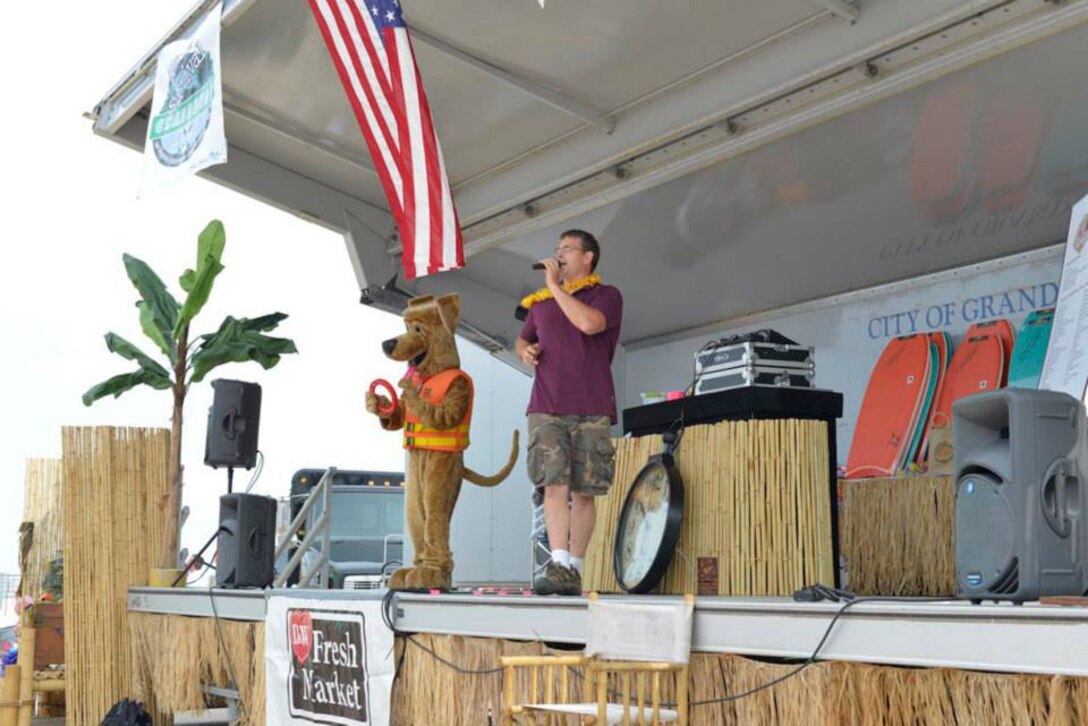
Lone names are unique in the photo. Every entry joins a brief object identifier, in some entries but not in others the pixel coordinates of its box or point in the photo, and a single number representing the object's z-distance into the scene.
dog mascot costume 4.94
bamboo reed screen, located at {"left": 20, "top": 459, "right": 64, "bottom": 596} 7.98
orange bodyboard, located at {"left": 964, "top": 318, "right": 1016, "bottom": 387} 6.45
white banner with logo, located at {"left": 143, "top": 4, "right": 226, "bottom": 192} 6.46
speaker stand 6.78
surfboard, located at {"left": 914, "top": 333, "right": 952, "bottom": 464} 6.66
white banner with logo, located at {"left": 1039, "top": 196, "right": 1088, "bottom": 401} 5.52
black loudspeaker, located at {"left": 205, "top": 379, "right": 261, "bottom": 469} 7.18
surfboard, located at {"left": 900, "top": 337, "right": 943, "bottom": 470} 6.67
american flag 5.66
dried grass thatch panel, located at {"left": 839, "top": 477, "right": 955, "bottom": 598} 5.51
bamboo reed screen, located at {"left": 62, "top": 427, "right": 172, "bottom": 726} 6.73
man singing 4.41
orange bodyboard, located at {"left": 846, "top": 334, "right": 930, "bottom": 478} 6.75
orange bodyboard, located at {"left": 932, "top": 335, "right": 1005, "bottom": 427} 6.43
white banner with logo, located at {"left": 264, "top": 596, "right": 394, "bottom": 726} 4.63
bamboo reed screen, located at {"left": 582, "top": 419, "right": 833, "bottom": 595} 4.38
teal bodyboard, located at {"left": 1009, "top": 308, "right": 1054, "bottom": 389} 6.18
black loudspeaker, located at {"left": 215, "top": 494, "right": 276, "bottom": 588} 6.38
